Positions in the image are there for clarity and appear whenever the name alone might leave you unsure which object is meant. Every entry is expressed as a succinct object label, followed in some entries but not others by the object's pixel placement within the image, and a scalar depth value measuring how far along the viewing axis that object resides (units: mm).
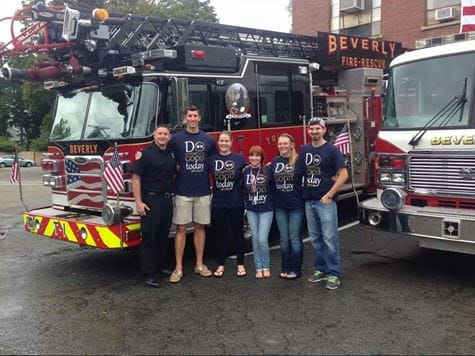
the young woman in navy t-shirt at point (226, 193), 5566
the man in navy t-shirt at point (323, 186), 5172
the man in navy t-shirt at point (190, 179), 5547
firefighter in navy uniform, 5371
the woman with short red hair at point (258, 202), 5531
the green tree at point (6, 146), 55197
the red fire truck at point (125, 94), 5770
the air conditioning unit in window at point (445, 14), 17547
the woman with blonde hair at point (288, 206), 5437
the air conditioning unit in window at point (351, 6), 20297
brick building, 18188
